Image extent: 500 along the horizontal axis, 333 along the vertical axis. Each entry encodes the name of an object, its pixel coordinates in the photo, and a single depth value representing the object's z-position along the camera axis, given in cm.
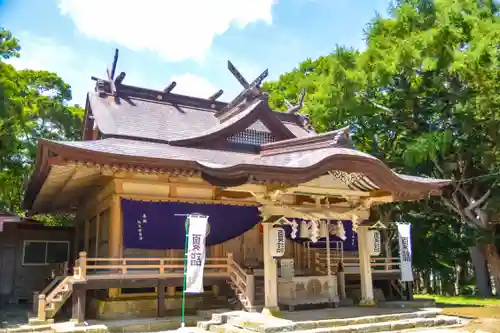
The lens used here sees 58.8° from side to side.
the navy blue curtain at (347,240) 1712
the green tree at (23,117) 1883
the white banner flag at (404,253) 1538
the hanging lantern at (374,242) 1479
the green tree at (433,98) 1986
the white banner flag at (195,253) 1136
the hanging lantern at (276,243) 1245
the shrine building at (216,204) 1170
